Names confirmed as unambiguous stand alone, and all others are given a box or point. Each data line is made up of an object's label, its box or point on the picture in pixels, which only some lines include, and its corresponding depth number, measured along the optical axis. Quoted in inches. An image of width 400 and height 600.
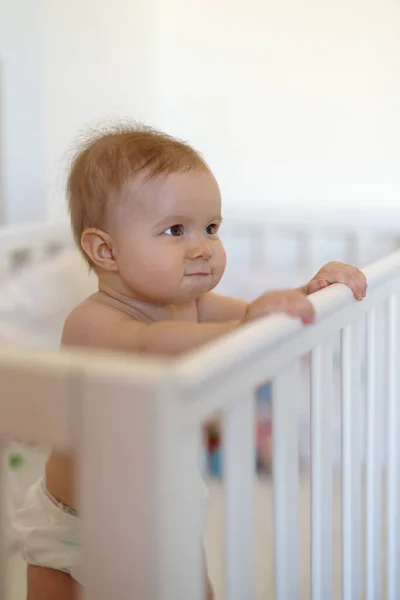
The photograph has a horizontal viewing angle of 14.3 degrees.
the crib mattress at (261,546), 58.5
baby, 51.3
